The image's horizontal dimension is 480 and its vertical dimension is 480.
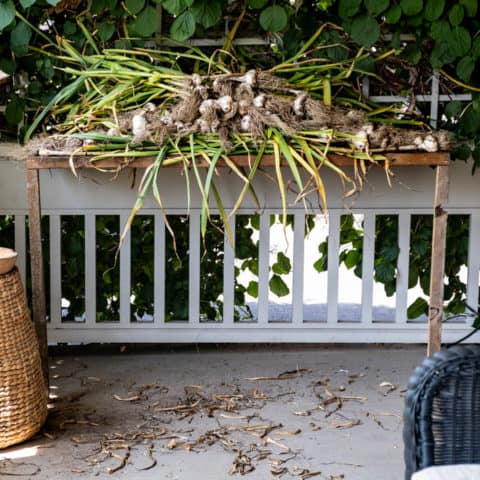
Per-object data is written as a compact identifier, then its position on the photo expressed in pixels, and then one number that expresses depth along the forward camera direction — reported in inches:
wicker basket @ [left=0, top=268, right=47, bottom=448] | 172.4
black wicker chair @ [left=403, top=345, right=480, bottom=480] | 97.0
